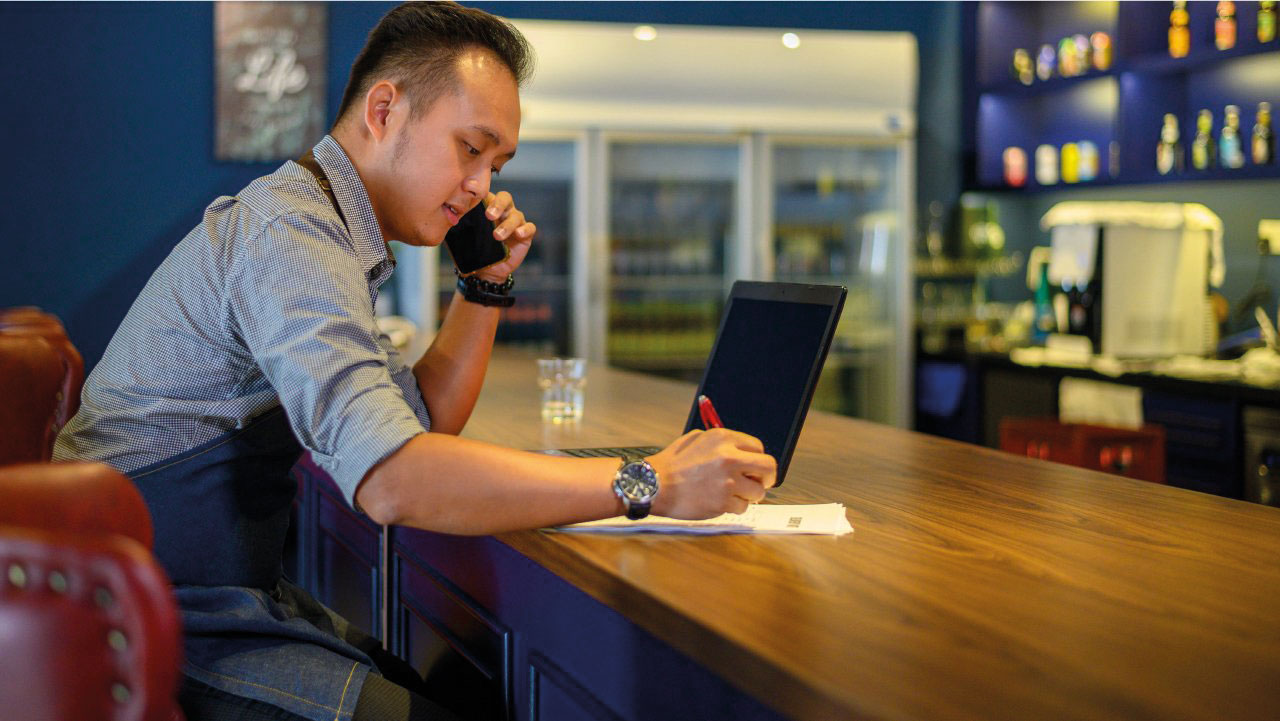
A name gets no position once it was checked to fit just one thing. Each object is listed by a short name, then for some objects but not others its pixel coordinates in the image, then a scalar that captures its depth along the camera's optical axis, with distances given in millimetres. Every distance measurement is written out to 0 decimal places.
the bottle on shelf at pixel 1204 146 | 4719
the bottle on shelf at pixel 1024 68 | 5656
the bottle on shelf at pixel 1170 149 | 4840
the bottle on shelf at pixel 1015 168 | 5750
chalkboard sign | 5023
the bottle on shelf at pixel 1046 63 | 5504
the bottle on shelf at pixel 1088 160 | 5409
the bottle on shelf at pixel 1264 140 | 4488
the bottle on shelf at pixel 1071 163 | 5488
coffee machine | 4633
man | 1158
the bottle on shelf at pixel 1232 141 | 4617
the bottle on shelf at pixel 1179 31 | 4805
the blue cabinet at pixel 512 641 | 1057
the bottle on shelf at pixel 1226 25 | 4594
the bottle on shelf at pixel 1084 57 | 5312
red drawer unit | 2561
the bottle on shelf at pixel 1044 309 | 5259
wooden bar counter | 756
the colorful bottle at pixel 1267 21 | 4238
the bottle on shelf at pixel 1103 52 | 5195
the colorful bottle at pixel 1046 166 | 5582
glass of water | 2264
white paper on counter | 1235
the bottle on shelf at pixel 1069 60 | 5332
